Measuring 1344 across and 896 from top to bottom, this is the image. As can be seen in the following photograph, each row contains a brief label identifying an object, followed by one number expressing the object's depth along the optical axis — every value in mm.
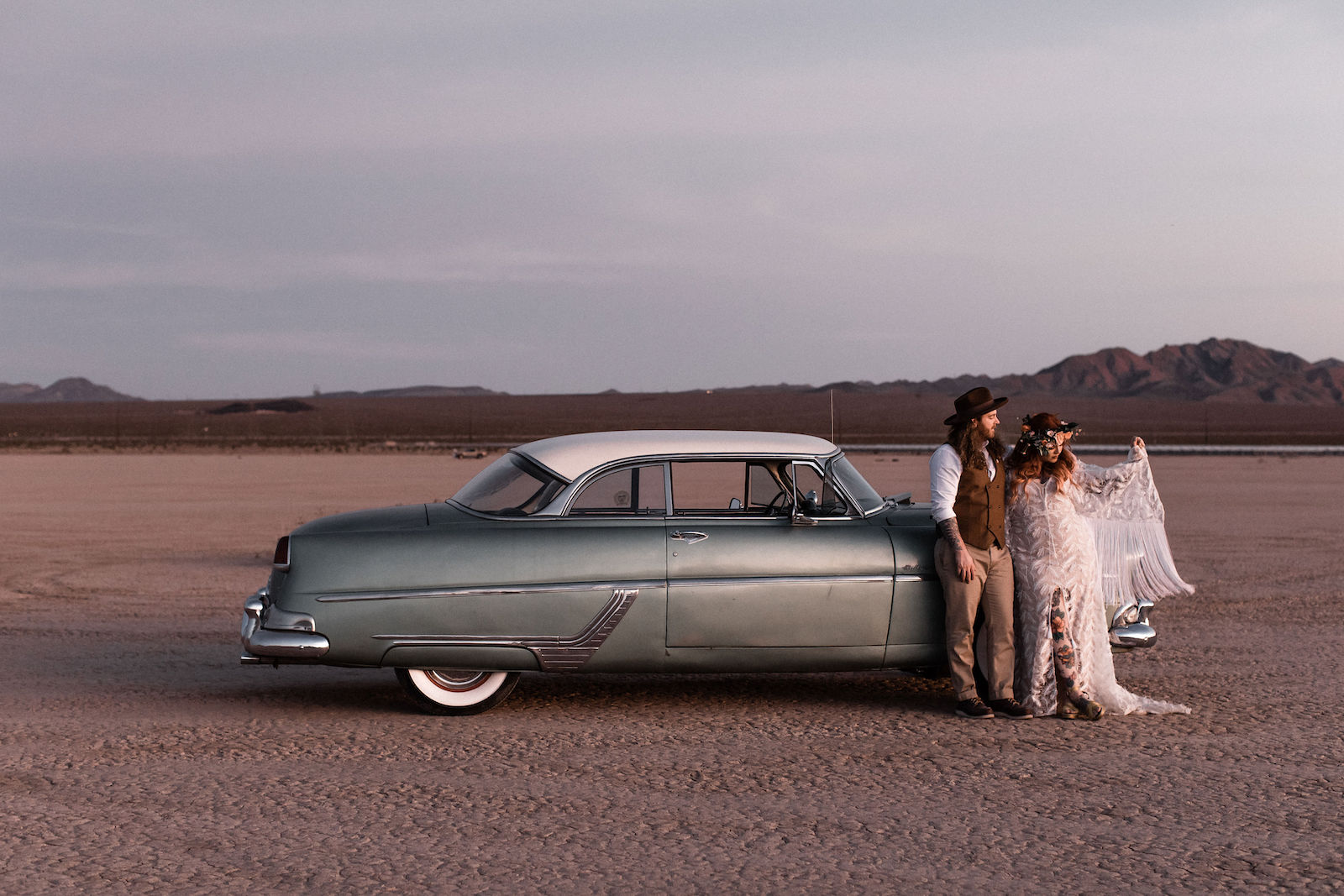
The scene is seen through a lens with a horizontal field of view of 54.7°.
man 7000
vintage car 6875
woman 7125
